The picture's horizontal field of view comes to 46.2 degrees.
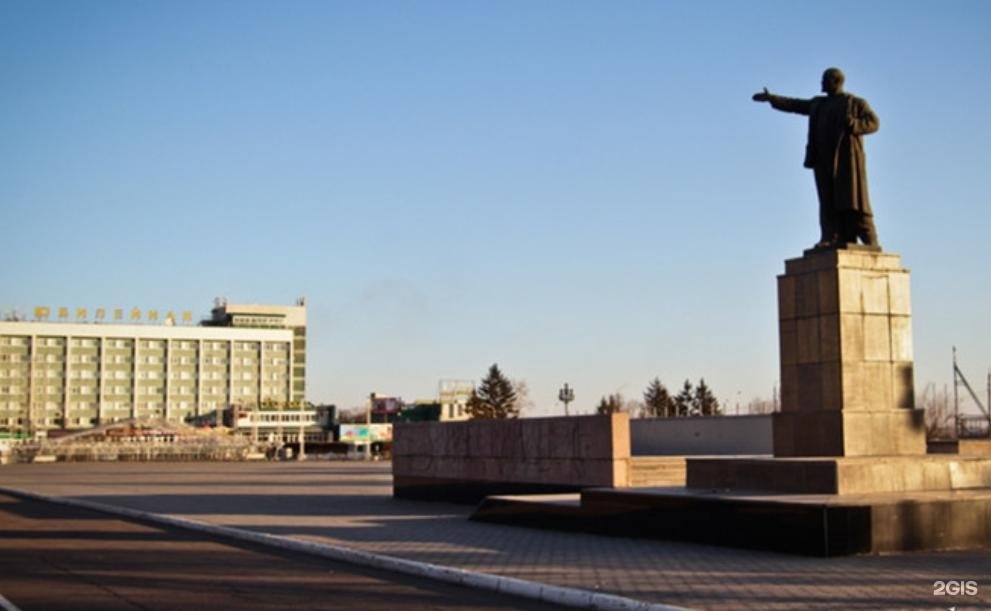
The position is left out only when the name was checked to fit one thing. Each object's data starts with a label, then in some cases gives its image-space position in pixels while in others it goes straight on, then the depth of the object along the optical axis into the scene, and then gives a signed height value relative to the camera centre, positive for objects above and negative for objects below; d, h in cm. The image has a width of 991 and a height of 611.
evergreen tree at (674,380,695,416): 11175 -17
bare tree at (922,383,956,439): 6960 -143
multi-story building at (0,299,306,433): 12056 +342
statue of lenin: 1547 +310
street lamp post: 5959 +20
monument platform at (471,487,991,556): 1210 -136
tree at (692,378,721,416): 10875 -36
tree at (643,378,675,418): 11024 -25
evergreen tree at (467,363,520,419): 9288 +26
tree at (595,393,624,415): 9655 -40
